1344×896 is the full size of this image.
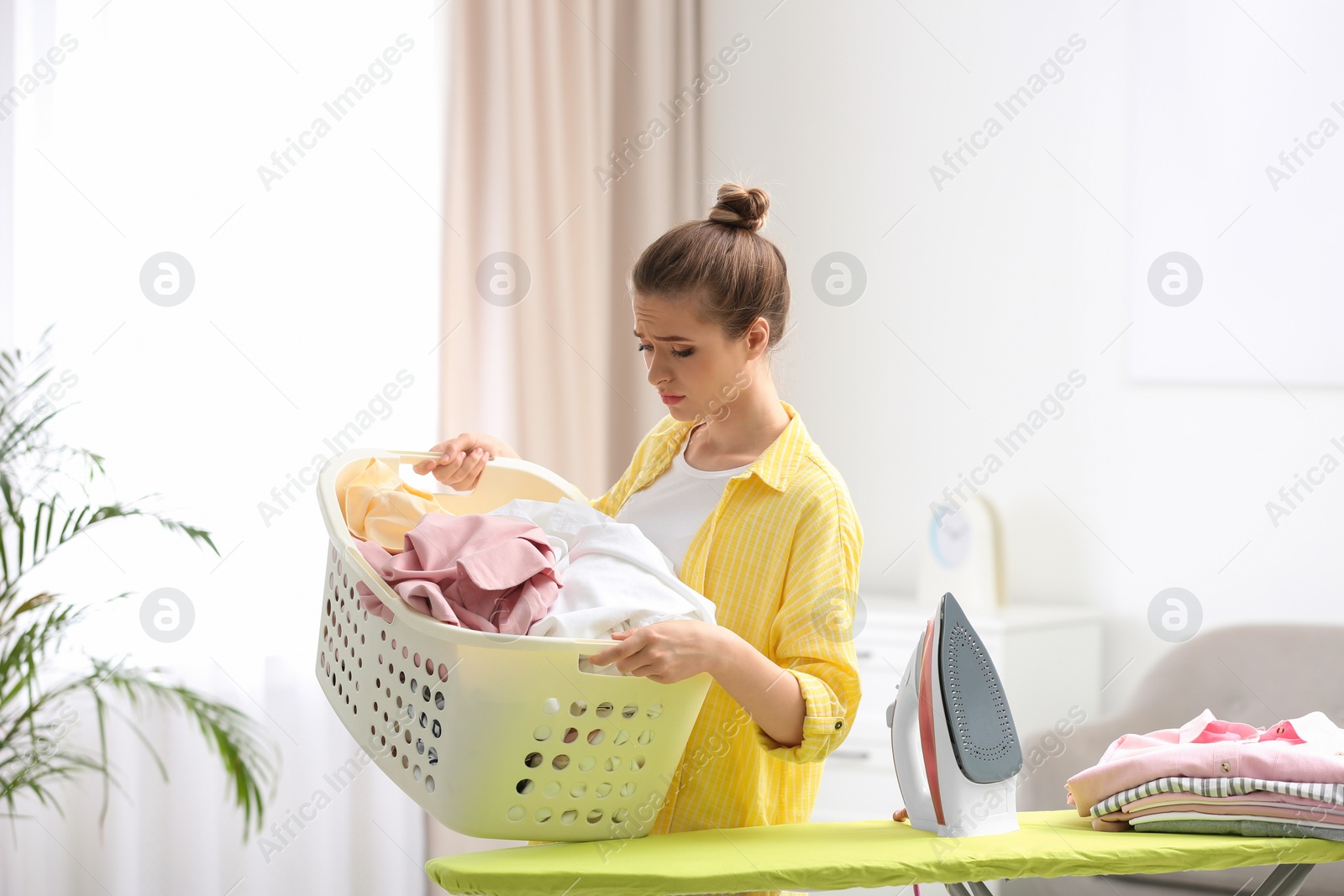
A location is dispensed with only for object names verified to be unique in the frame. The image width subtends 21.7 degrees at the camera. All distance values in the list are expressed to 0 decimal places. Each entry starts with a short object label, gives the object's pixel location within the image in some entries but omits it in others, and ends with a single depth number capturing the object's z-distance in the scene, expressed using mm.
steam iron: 4156
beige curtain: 6625
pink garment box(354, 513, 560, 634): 4063
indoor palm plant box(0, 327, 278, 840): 4968
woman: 4174
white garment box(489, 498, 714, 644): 4065
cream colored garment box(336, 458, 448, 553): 4387
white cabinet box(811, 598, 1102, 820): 6273
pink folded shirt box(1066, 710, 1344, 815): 4193
